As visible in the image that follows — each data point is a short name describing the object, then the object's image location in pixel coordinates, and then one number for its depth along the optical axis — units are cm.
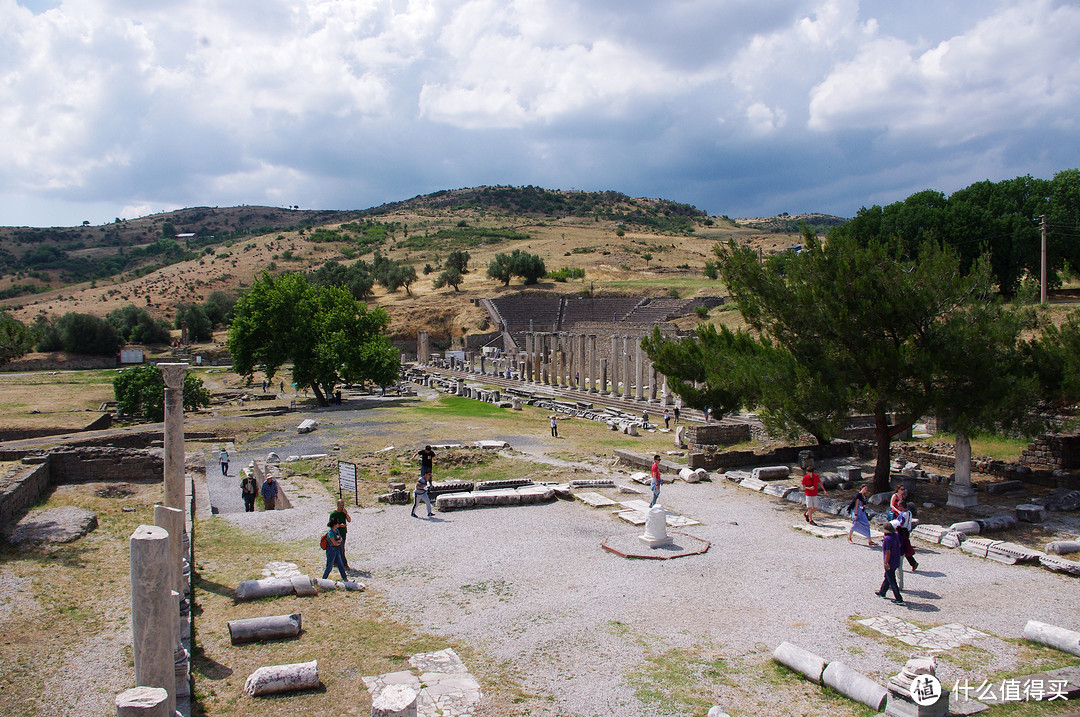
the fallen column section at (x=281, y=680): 727
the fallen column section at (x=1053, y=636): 822
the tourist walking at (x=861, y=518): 1277
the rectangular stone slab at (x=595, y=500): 1606
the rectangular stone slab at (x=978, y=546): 1223
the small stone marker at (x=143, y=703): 569
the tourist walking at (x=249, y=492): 1661
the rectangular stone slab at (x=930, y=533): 1316
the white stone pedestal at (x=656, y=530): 1265
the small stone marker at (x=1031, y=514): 1416
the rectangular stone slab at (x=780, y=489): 1688
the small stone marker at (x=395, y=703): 619
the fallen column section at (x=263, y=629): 856
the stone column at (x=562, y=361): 4766
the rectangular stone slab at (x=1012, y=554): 1177
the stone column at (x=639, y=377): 3831
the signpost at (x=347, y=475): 1700
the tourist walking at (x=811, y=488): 1479
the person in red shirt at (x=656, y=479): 1551
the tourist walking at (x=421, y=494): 1519
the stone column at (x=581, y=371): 4516
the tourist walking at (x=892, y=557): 988
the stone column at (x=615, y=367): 4169
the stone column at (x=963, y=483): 1512
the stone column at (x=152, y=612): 664
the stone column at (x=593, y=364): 4322
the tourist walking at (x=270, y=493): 1708
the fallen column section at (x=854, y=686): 700
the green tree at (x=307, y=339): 4122
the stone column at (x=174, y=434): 1147
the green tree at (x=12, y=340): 3678
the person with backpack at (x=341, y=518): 1102
